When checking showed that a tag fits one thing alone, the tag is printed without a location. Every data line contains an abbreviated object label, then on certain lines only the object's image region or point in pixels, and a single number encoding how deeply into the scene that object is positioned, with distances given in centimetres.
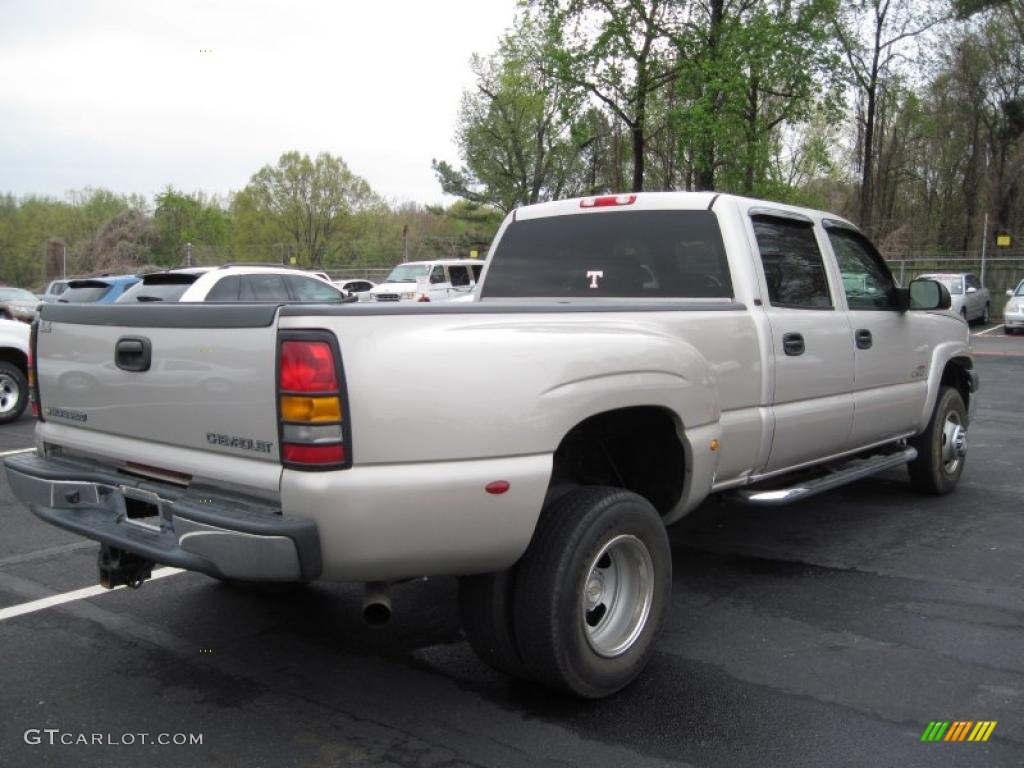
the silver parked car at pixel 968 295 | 2561
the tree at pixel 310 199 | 6247
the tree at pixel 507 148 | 4562
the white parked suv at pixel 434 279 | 2277
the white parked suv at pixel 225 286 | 1230
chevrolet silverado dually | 279
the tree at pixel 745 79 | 2269
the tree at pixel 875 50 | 3318
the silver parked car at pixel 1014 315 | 2395
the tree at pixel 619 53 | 2486
